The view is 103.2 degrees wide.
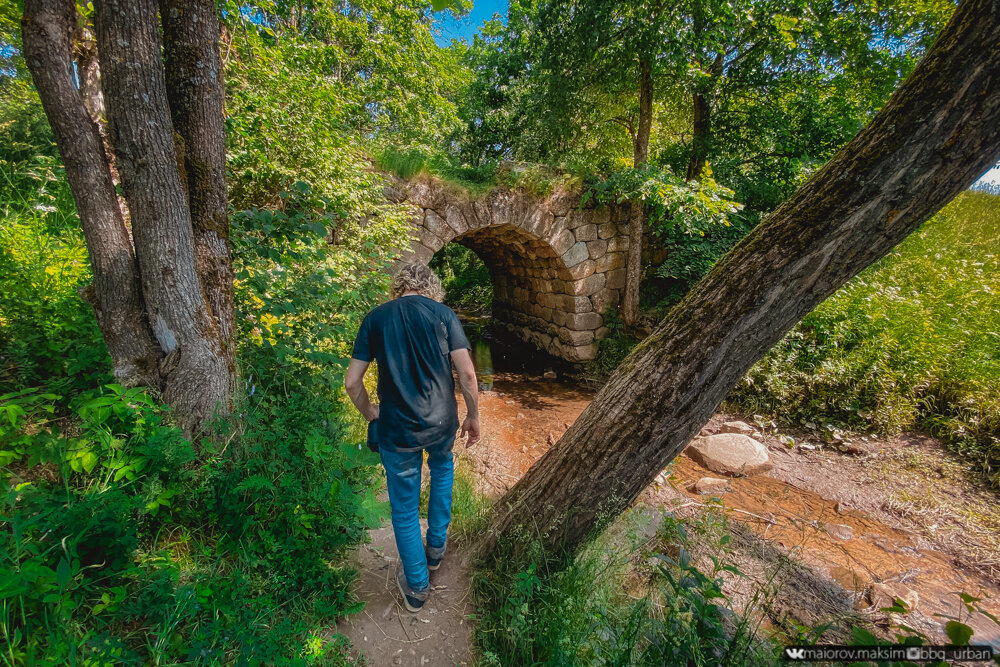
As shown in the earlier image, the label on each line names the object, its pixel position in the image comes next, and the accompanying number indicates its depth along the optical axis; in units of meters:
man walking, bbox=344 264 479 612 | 1.64
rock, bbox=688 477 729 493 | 3.18
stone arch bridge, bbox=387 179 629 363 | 4.87
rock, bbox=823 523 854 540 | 2.68
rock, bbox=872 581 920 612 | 2.04
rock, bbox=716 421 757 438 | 3.91
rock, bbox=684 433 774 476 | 3.43
